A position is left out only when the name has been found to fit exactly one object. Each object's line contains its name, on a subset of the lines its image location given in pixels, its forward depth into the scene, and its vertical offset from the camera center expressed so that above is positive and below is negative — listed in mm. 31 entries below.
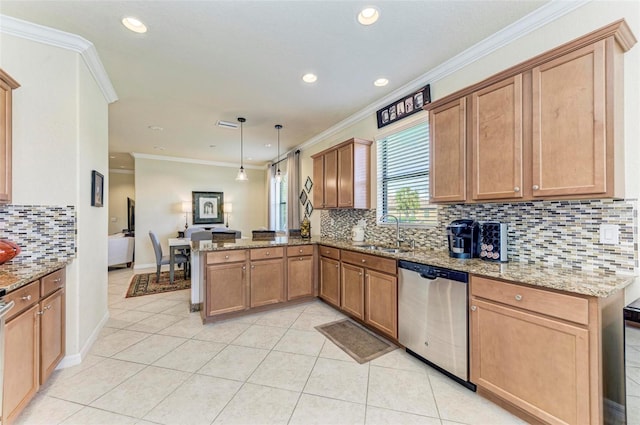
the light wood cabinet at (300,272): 3609 -815
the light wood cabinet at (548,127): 1504 +568
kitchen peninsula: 1372 -727
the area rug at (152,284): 4434 -1289
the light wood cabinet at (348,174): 3658 +554
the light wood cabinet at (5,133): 1927 +607
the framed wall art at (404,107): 2924 +1271
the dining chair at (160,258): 5020 -838
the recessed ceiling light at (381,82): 2989 +1498
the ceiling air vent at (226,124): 4324 +1480
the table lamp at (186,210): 6957 +98
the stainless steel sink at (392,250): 2739 -419
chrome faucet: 3189 -249
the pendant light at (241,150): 4193 +1469
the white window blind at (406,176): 3029 +452
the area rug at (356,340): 2464 -1302
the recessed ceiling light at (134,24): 2051 +1504
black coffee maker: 2291 -226
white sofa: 5938 -830
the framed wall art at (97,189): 2652 +264
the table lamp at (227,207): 7539 +184
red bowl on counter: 1835 -252
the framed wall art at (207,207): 7137 +181
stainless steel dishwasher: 1940 -845
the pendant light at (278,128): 4518 +1490
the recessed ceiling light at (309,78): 2885 +1500
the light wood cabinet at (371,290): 2592 -836
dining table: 4766 -614
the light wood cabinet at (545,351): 1365 -804
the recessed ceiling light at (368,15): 1960 +1498
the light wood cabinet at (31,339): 1504 -827
